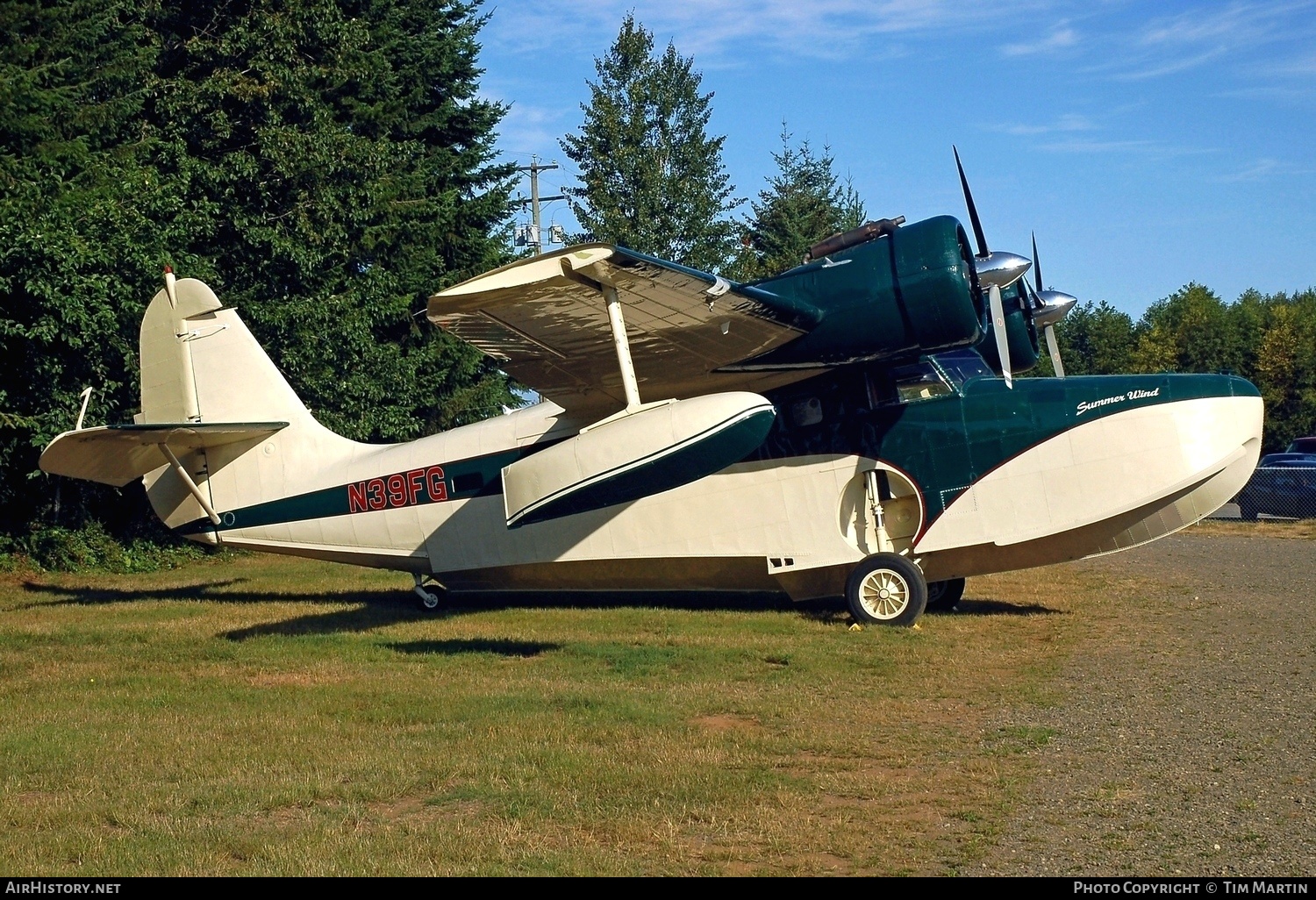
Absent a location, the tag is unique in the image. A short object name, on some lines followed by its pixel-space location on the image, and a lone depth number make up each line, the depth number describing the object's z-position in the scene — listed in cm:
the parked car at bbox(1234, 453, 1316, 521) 2631
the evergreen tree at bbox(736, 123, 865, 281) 3919
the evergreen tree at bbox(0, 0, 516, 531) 1766
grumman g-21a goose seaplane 1021
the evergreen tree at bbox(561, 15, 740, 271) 3195
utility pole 4859
